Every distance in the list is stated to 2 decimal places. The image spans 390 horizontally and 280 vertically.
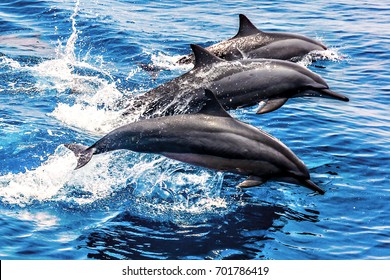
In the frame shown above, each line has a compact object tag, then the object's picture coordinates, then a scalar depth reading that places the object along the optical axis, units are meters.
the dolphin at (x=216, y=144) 8.77
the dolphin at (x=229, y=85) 10.09
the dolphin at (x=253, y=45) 11.95
